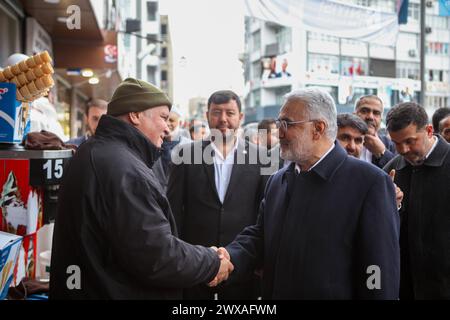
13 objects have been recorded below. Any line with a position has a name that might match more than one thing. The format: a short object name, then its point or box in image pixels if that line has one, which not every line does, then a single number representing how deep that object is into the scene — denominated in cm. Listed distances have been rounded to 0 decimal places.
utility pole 1058
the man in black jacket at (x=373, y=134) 475
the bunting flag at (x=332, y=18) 520
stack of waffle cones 306
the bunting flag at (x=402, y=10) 833
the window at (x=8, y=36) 718
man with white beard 251
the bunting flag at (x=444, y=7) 670
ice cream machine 308
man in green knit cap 237
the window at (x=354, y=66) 4972
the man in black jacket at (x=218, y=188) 428
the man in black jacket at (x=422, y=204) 337
